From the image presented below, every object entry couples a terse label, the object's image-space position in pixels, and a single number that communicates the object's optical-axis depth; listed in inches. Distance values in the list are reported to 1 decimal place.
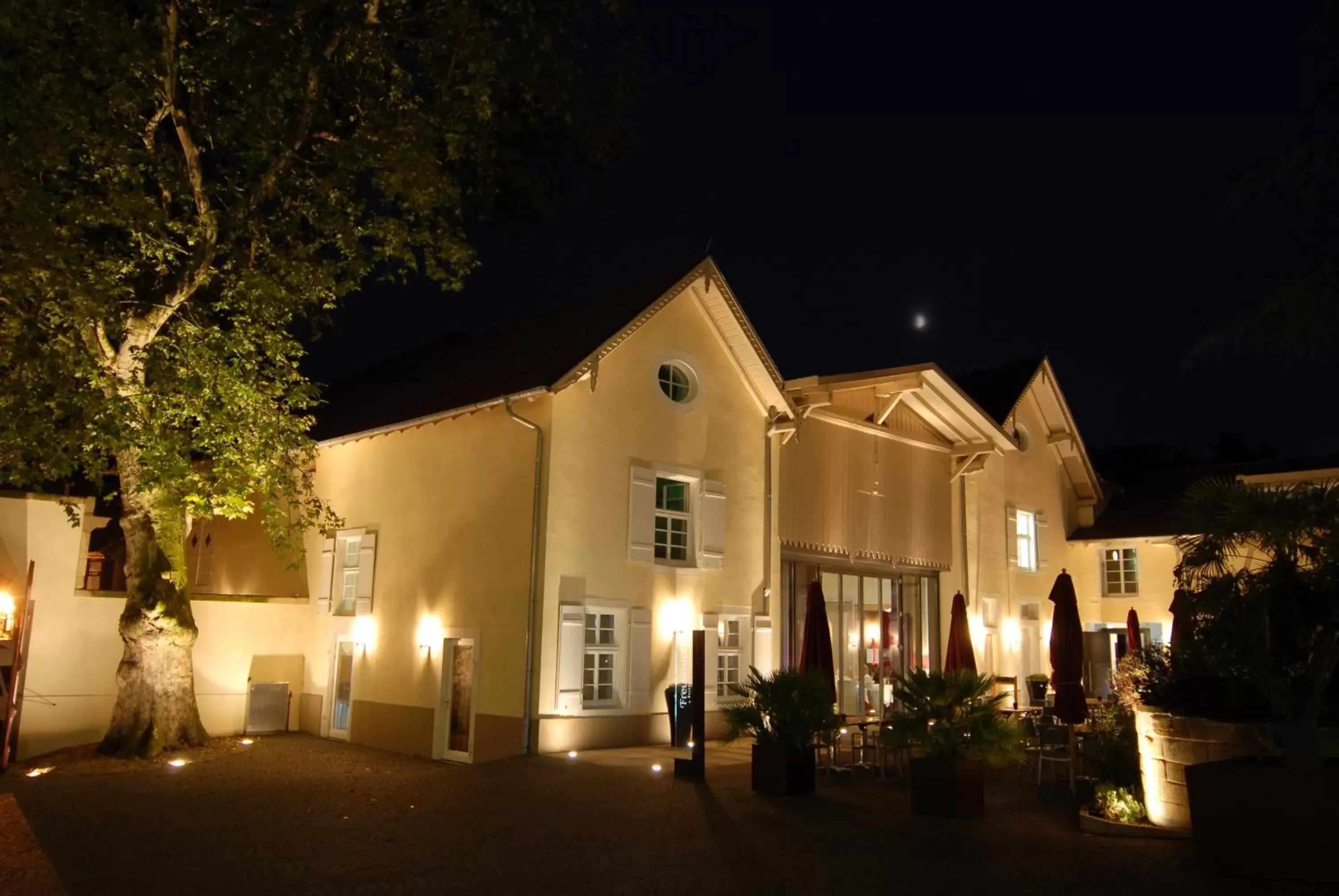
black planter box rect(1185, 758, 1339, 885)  284.4
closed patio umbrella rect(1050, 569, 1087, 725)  467.8
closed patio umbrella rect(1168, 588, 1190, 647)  334.6
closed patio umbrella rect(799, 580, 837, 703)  566.6
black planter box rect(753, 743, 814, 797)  430.9
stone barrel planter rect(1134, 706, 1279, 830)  336.5
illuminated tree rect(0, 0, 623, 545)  474.6
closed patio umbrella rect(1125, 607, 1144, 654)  751.7
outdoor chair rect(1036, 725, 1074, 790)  462.9
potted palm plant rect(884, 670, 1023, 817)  389.7
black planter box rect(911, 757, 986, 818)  388.8
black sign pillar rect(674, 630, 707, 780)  469.1
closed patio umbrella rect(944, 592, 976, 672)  621.0
